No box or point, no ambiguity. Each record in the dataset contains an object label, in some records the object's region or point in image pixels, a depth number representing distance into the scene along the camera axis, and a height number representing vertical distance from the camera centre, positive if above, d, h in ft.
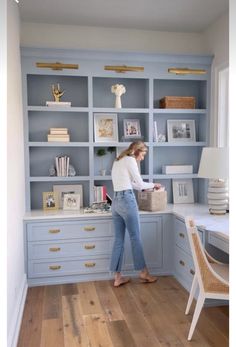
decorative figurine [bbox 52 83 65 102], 13.66 +2.55
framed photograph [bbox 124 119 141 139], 14.48 +1.25
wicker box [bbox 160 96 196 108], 14.30 +2.31
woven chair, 8.70 -2.89
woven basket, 13.24 -1.49
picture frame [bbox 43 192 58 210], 13.80 -1.54
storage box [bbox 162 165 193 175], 14.70 -0.38
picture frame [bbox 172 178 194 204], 15.03 -1.31
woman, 12.06 -1.53
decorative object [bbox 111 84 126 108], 13.83 +2.65
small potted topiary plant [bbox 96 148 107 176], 14.19 +0.29
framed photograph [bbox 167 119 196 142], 14.94 +1.23
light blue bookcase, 13.38 +1.93
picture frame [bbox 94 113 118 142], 14.14 +1.30
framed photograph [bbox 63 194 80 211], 13.65 -1.57
